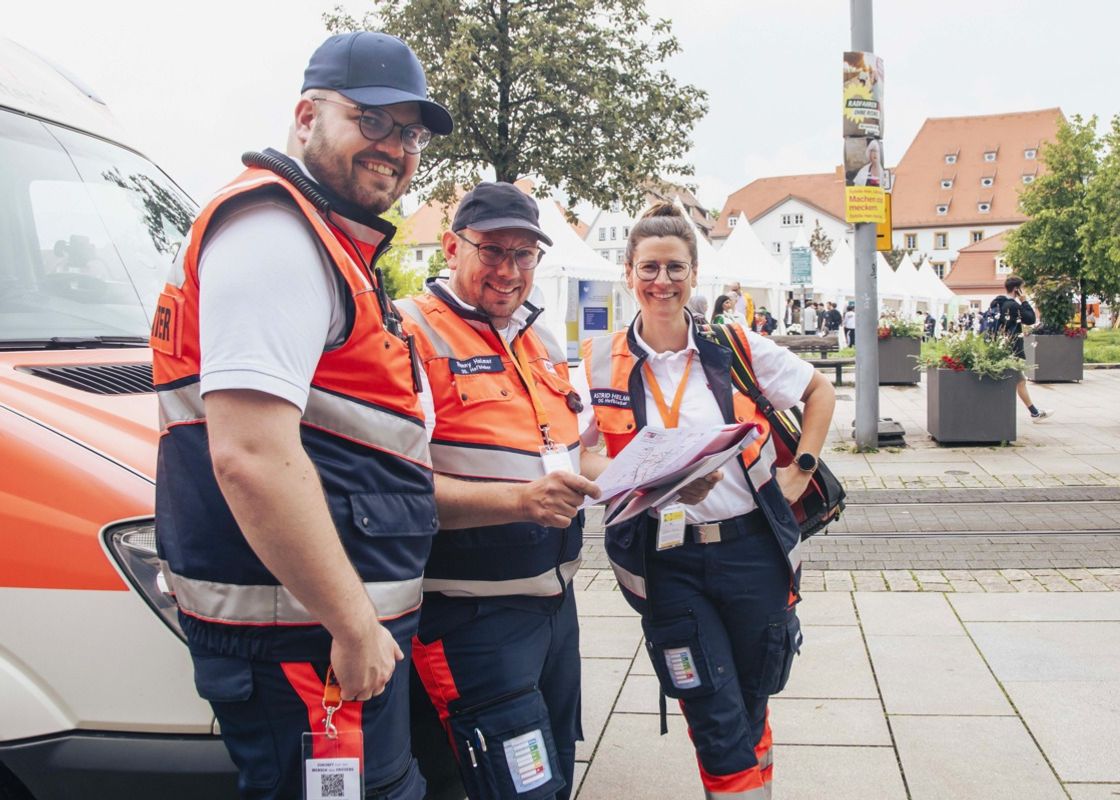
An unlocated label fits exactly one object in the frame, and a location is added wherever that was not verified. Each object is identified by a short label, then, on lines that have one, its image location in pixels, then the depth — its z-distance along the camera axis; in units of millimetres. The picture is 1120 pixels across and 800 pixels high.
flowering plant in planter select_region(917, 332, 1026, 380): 10078
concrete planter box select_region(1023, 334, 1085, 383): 17953
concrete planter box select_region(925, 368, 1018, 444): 10289
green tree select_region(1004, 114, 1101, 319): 44594
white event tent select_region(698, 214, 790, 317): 25984
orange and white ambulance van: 2170
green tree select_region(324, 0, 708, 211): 18781
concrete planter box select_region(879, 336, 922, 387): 18219
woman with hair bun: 2795
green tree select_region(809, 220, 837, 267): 69181
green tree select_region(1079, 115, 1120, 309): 36500
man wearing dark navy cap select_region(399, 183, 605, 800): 2297
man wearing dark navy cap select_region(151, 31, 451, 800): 1617
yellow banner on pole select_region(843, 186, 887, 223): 10047
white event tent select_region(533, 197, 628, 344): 18484
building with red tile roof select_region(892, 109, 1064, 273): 89688
